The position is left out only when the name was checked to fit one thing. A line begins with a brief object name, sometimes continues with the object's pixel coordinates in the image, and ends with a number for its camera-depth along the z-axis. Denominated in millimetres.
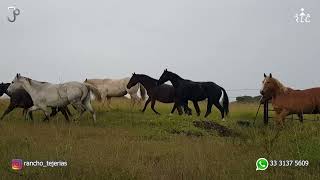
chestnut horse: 13055
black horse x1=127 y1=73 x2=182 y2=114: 20031
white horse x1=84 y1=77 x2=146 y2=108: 23031
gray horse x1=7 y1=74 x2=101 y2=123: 14273
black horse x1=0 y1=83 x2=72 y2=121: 15117
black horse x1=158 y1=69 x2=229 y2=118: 18234
